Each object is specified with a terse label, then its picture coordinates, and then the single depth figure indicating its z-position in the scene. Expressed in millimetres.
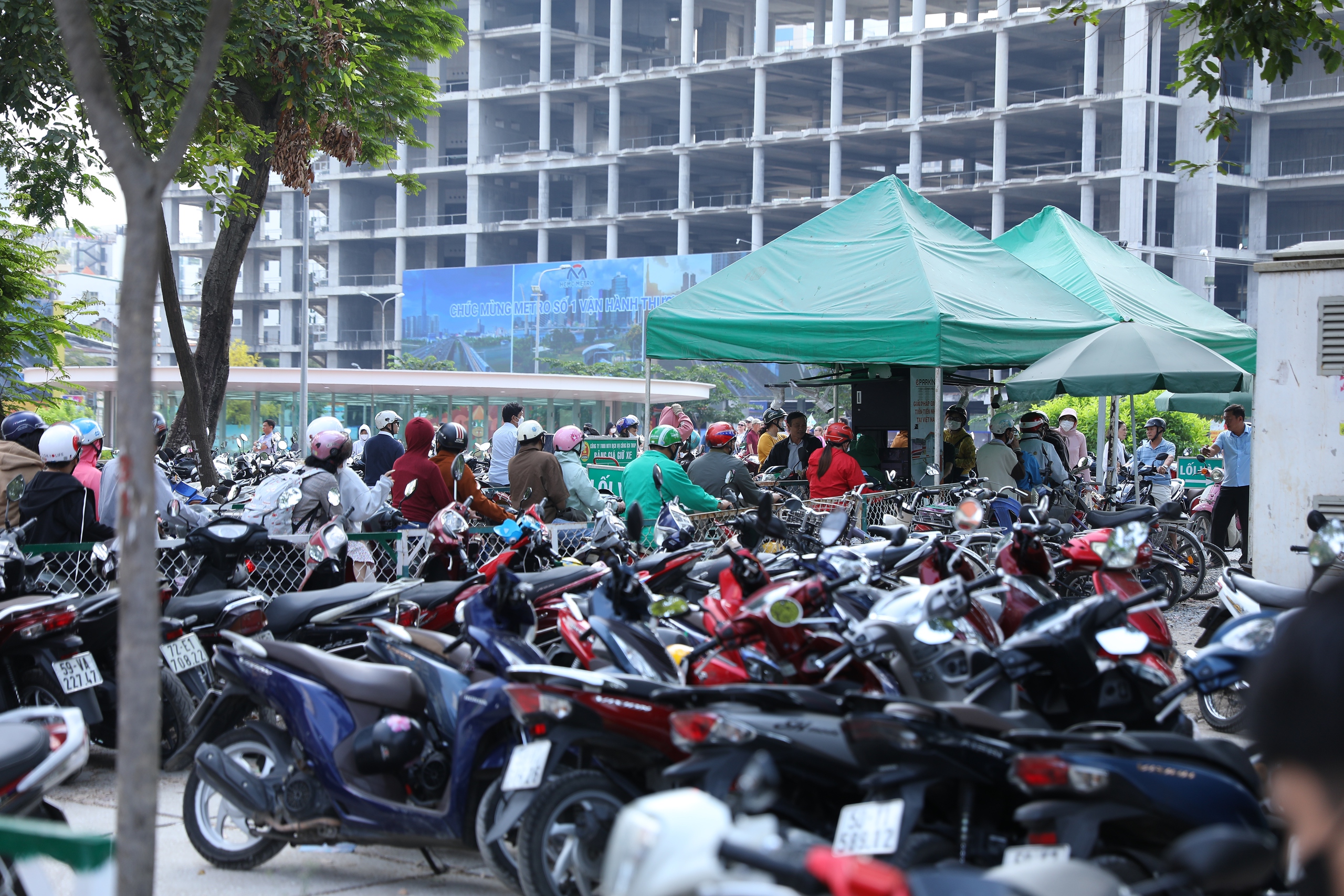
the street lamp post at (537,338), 68812
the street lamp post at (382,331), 81375
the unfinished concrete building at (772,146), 61000
